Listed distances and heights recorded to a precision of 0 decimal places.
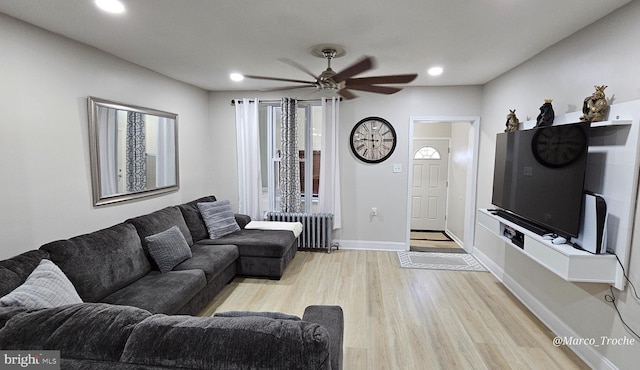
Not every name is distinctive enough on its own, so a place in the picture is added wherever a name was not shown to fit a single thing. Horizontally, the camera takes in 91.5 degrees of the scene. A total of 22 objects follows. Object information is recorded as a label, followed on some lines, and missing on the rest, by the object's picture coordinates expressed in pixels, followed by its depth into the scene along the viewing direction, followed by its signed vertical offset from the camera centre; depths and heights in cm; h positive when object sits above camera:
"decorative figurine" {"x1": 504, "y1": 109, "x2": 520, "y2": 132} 336 +44
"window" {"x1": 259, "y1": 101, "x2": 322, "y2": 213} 489 +19
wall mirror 299 +8
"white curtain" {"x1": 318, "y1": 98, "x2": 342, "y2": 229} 471 -6
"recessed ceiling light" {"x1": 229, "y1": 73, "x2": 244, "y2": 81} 392 +107
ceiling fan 247 +71
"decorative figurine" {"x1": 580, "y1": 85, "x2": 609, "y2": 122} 214 +40
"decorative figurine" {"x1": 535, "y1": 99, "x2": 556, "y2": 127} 273 +43
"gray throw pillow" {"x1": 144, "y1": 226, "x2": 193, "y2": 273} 295 -88
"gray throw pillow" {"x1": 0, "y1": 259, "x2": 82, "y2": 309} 162 -75
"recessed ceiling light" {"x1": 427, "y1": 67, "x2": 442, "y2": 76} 361 +108
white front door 618 -44
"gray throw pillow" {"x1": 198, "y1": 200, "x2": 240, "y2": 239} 399 -78
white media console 206 -68
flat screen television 222 -10
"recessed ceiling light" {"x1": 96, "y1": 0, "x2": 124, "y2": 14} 205 +102
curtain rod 483 +92
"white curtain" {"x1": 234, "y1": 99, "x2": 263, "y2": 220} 488 +2
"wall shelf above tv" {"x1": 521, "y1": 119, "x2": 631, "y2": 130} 196 +27
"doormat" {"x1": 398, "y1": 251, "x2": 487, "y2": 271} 422 -141
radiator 476 -102
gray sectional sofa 110 -69
